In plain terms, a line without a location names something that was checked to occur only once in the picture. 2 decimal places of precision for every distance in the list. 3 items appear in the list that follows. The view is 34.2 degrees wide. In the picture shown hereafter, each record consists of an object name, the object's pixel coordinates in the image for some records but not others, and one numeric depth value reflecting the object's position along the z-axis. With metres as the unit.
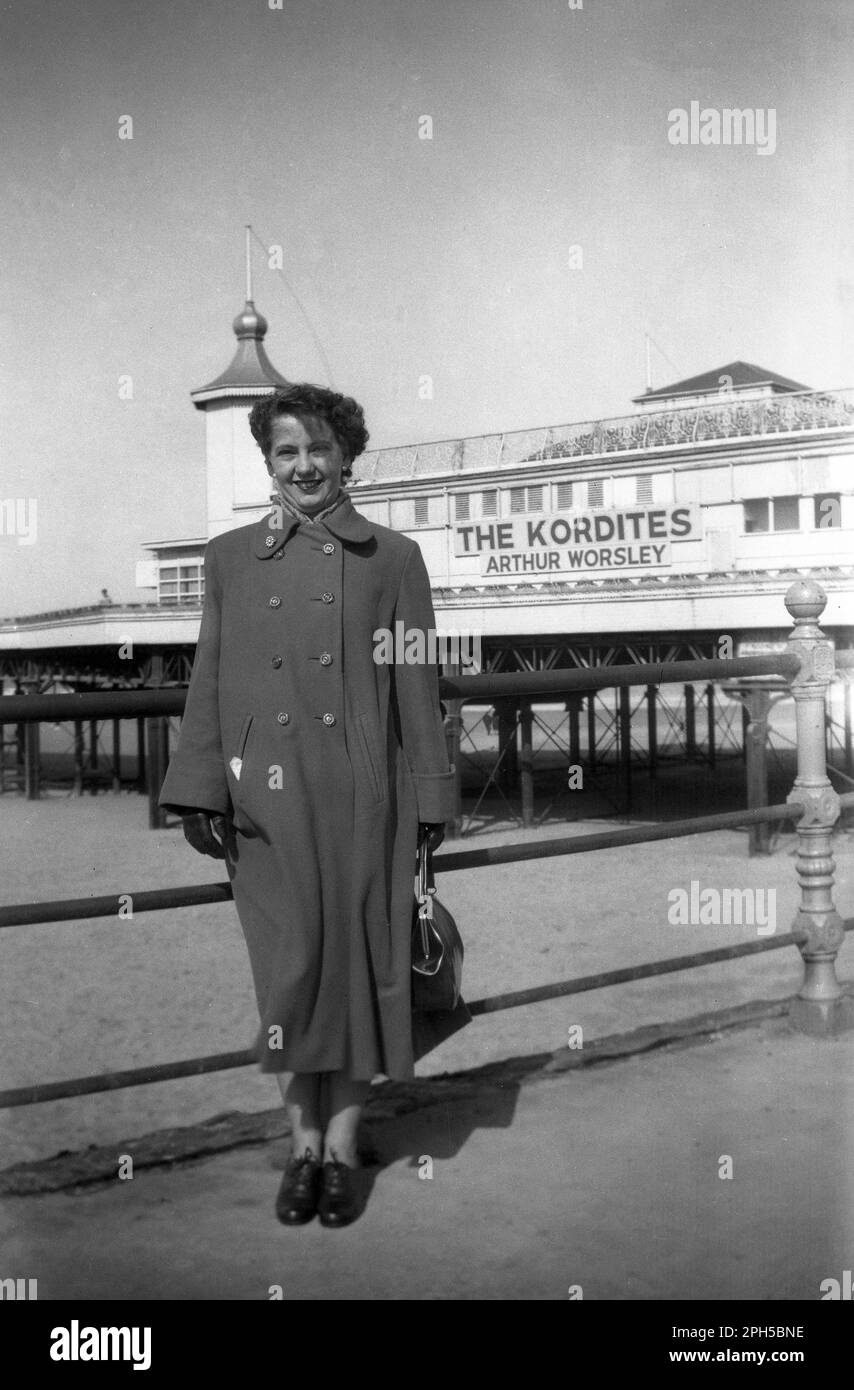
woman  3.09
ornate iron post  4.55
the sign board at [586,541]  24.66
